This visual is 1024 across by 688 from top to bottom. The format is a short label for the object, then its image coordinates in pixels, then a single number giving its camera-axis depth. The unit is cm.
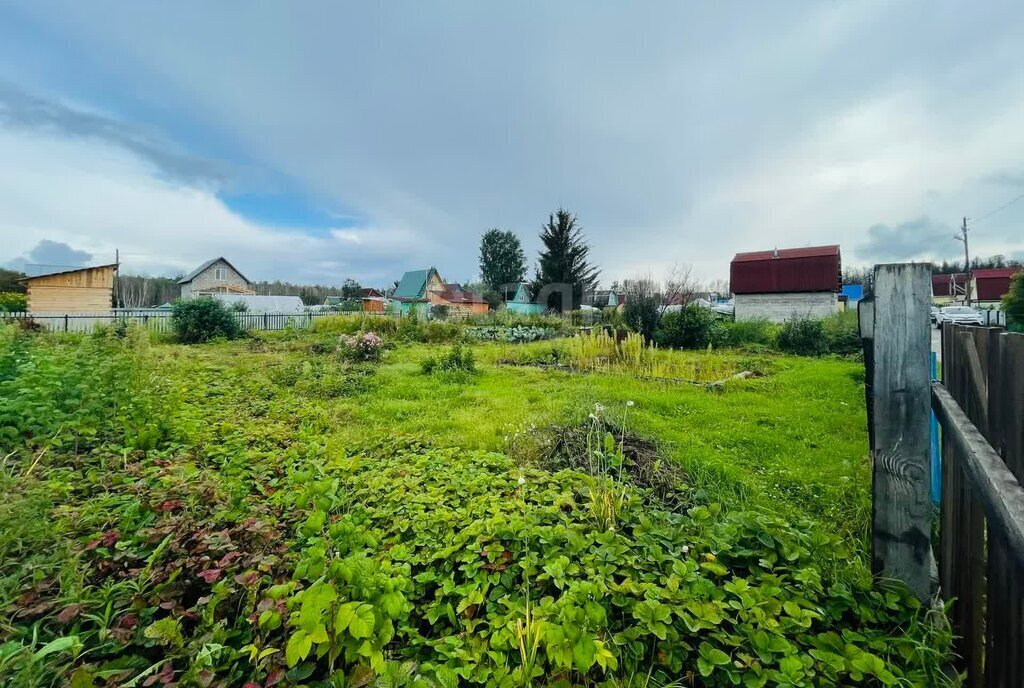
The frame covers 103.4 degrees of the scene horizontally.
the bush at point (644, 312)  1257
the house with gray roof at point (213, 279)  3250
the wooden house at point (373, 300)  3482
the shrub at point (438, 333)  1368
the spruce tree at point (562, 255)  2834
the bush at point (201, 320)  1195
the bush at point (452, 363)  722
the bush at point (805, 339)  1106
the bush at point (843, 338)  1089
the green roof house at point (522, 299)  3001
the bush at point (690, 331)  1173
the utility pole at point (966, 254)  2728
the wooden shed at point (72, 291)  1802
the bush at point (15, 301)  1692
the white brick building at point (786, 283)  1967
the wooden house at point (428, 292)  4103
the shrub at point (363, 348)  893
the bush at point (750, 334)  1209
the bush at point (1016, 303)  1129
